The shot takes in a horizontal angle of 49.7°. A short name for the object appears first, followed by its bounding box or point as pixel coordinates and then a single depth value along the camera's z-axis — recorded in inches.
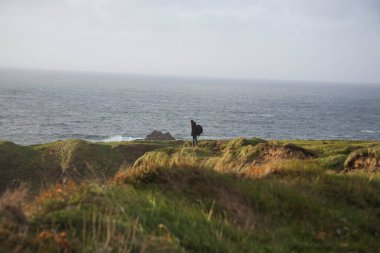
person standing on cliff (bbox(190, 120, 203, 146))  1885.1
